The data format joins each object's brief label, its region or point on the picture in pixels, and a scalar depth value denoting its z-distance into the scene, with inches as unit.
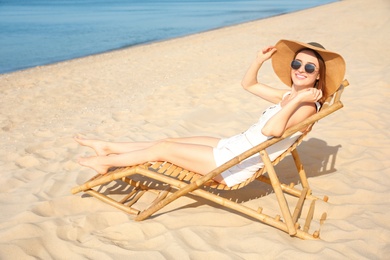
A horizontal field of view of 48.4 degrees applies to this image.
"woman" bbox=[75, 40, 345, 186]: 119.3
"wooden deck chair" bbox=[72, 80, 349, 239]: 110.7
